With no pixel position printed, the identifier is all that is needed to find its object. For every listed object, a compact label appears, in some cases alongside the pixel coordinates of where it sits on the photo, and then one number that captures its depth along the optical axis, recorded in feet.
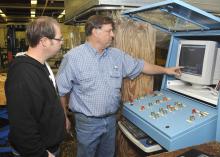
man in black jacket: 4.28
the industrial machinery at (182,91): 5.17
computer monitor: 6.07
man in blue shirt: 6.50
